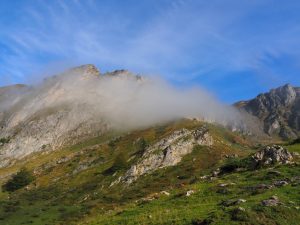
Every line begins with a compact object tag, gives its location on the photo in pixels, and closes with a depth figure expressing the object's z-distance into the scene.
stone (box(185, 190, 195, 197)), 35.20
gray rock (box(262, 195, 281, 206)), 26.53
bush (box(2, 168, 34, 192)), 133.14
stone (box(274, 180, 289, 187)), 32.75
